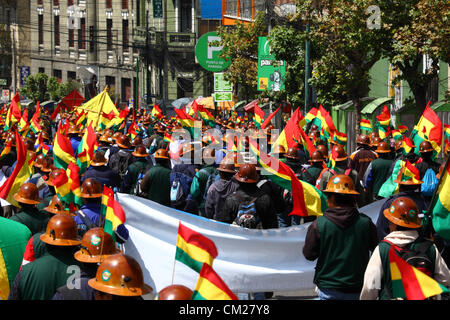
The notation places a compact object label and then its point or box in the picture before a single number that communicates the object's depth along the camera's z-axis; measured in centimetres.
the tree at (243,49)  2820
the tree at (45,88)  4962
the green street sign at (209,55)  2797
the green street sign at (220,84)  2638
